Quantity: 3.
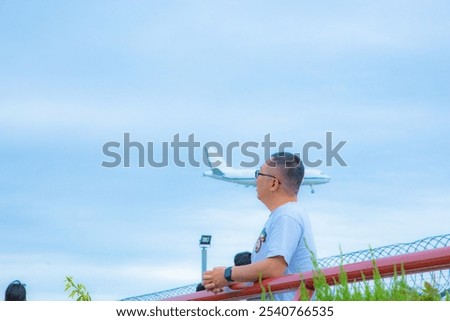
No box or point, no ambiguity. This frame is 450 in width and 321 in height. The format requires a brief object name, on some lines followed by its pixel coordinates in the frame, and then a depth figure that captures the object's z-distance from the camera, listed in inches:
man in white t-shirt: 218.2
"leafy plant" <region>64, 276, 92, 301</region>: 478.0
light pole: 869.8
